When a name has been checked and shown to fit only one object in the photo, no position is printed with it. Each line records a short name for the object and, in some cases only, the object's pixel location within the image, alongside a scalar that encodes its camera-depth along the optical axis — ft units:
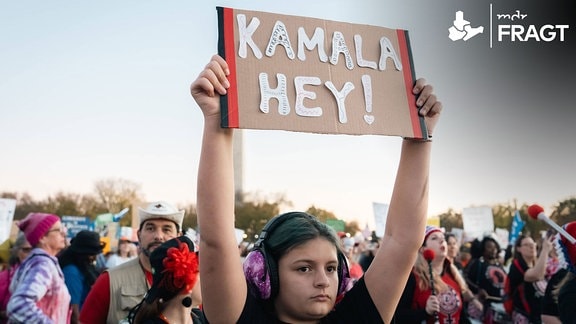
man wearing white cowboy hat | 14.48
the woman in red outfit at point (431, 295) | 18.74
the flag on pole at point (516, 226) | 48.00
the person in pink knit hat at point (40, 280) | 15.07
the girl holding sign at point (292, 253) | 6.58
